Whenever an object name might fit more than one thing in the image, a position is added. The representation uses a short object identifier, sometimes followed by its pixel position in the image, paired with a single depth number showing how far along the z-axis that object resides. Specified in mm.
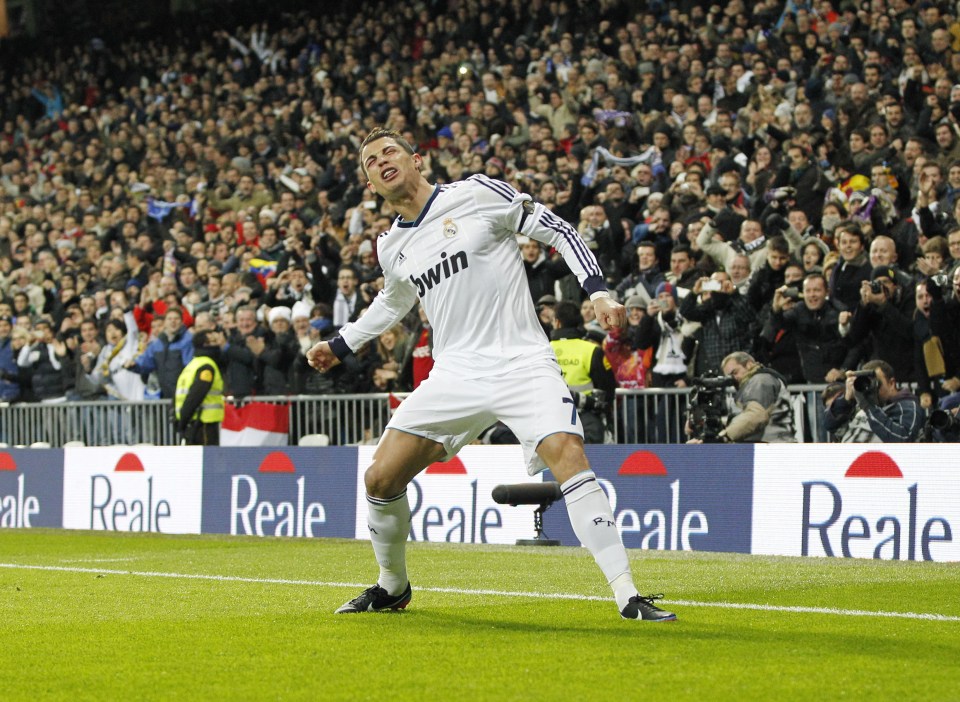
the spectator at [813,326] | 13305
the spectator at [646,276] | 15258
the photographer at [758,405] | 13000
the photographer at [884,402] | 11883
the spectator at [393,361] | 16219
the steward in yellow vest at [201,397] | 16906
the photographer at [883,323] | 12602
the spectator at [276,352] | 17188
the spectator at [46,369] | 20469
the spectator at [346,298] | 17375
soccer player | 6711
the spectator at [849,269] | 13281
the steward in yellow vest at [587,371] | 13375
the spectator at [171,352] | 18391
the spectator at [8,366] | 20484
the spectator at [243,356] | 17312
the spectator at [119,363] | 19484
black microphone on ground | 11883
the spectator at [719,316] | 13781
